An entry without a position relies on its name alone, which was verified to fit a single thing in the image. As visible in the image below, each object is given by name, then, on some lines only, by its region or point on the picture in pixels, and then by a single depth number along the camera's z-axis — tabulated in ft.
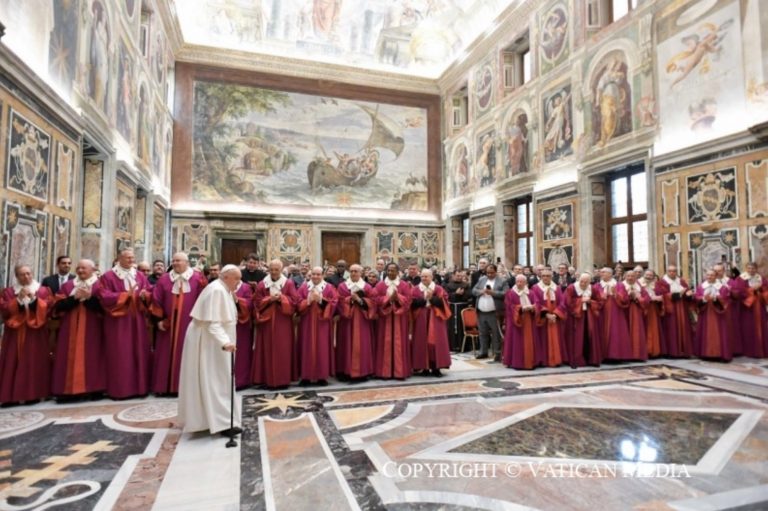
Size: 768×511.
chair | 28.96
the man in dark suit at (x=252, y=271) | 25.44
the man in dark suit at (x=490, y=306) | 26.35
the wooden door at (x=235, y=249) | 56.03
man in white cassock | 13.12
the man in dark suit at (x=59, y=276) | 19.72
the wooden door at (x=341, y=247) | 59.82
